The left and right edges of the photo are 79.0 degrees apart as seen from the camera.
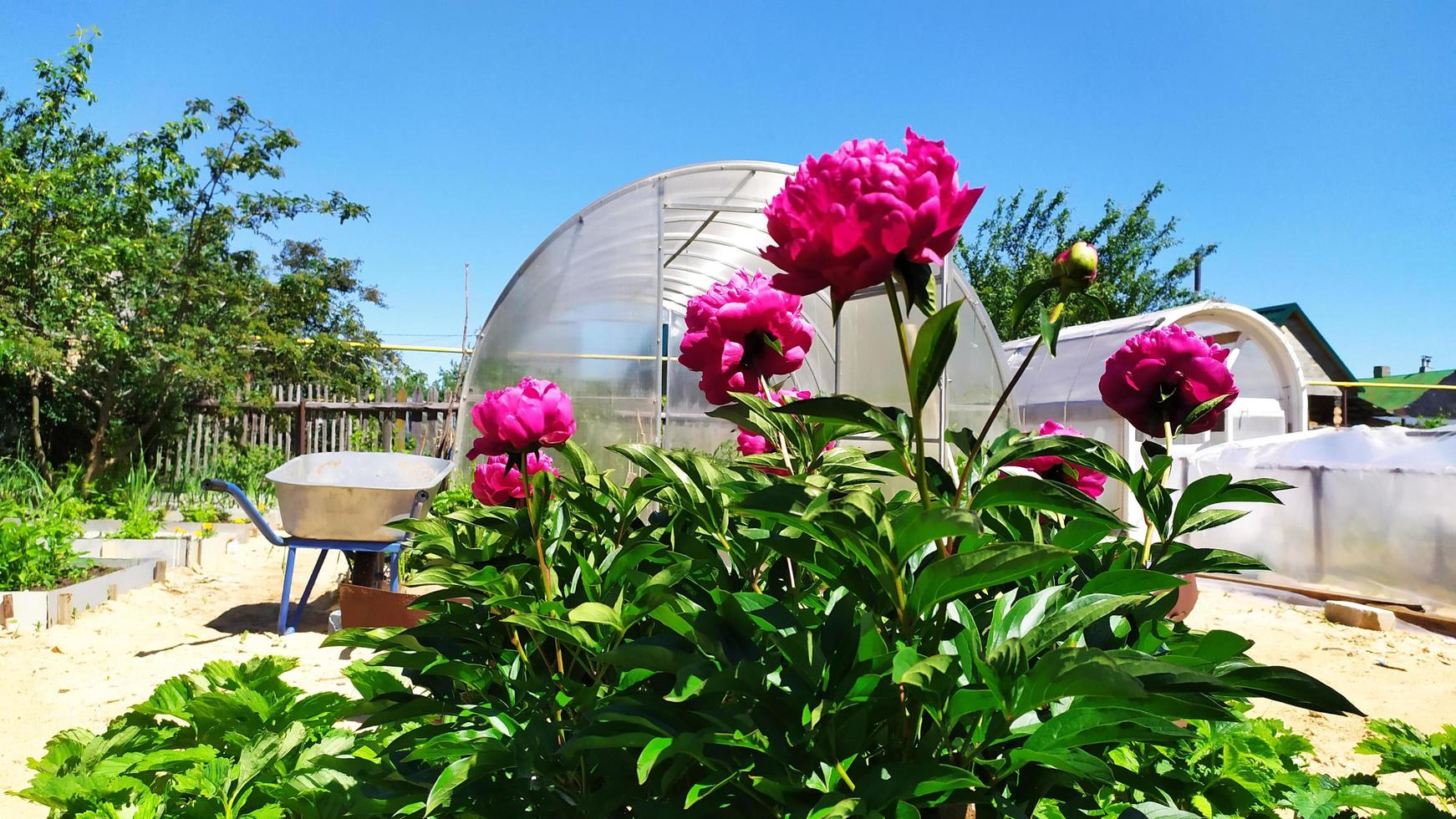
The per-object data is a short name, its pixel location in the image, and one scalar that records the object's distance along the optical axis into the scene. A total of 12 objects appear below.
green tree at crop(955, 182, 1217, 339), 16.80
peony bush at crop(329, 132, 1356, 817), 0.64
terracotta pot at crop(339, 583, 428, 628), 3.06
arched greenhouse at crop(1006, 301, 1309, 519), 9.20
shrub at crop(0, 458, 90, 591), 4.84
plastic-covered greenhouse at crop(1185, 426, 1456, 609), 6.62
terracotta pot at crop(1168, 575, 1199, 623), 3.70
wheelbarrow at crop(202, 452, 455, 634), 4.77
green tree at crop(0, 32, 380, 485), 7.53
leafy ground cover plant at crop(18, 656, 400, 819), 1.22
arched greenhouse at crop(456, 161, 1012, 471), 6.51
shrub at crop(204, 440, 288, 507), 9.45
